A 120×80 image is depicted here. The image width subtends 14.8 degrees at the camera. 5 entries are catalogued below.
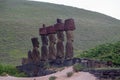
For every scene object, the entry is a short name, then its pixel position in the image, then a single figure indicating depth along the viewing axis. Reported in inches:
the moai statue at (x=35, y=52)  1438.2
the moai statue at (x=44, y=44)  1362.0
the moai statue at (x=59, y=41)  1241.8
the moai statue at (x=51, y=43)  1308.7
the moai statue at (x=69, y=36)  1175.6
